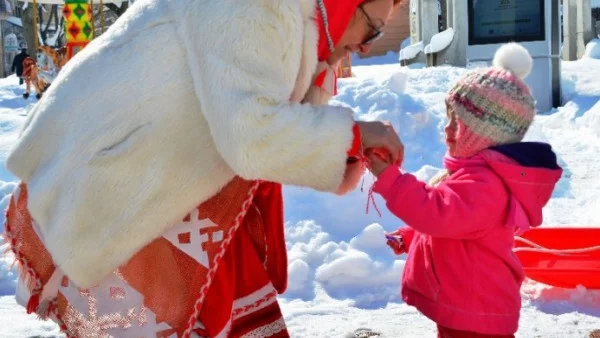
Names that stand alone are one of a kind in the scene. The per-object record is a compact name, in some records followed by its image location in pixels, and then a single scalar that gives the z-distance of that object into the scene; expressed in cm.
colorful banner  1504
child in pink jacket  229
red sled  380
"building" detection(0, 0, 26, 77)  3247
